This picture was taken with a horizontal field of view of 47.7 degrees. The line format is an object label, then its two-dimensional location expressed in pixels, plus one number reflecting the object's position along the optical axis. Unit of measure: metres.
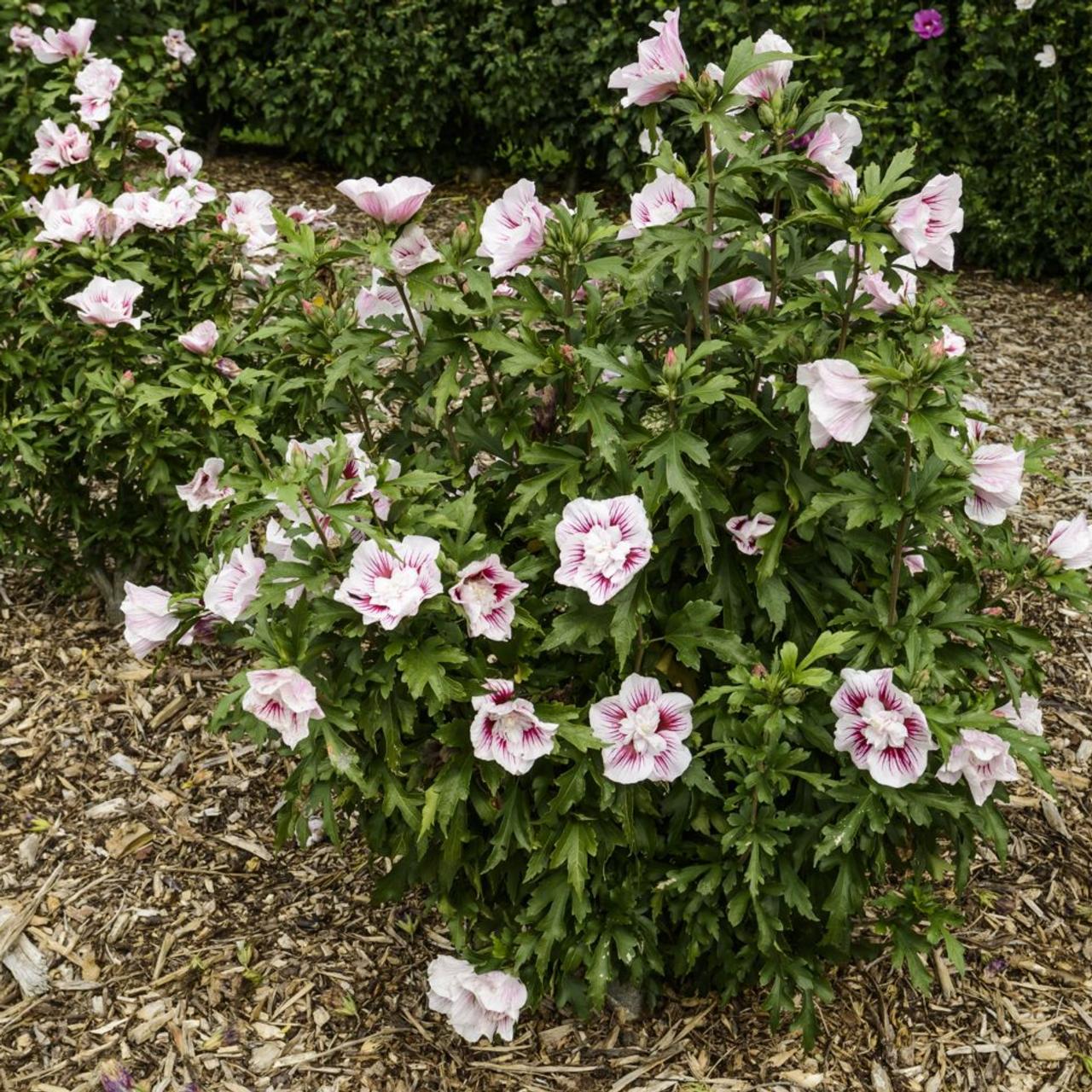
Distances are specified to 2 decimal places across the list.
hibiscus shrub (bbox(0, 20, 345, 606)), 3.19
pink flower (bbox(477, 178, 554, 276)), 2.15
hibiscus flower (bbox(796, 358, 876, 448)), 1.98
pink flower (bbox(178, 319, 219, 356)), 3.05
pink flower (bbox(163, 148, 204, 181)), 3.53
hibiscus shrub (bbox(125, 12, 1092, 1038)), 2.07
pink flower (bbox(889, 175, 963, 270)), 2.02
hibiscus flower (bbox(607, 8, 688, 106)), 2.04
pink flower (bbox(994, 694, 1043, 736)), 2.43
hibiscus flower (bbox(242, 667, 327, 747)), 2.01
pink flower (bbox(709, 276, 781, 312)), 2.38
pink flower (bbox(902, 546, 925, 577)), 2.44
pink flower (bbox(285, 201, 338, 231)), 3.15
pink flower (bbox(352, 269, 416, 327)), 2.46
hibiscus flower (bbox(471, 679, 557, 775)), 2.12
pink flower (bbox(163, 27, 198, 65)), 5.25
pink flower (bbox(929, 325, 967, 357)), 2.32
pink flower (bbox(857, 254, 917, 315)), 2.23
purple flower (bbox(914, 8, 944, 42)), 5.61
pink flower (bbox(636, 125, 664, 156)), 2.29
